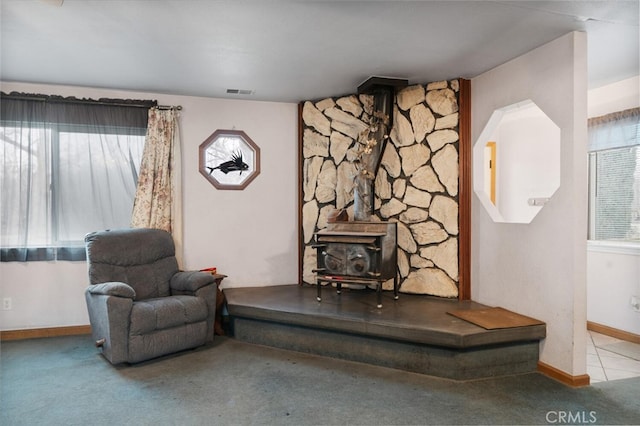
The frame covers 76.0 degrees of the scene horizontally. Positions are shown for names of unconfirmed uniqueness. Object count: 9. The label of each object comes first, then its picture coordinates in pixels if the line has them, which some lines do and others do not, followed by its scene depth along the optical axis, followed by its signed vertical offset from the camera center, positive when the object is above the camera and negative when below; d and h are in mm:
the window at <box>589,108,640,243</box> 3713 +360
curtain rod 3770 +1075
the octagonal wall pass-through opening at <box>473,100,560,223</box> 4352 +584
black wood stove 3420 -354
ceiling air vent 4090 +1227
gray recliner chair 3064 -714
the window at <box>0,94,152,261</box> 3783 +373
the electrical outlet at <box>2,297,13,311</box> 3795 -857
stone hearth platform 2842 -895
